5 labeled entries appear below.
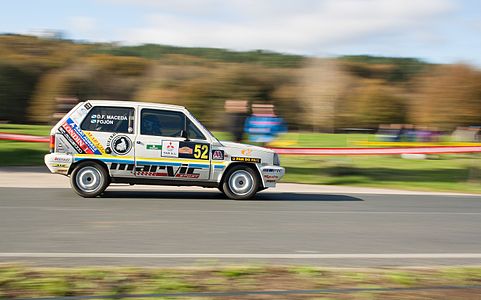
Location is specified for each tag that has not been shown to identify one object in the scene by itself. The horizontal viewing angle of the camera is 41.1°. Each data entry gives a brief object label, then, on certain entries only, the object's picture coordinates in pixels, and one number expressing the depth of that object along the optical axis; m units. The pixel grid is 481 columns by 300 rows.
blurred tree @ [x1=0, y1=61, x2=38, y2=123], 37.31
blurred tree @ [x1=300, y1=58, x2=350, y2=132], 40.97
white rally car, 11.74
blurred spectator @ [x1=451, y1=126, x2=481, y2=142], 34.44
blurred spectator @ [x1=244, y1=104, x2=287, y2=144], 18.66
